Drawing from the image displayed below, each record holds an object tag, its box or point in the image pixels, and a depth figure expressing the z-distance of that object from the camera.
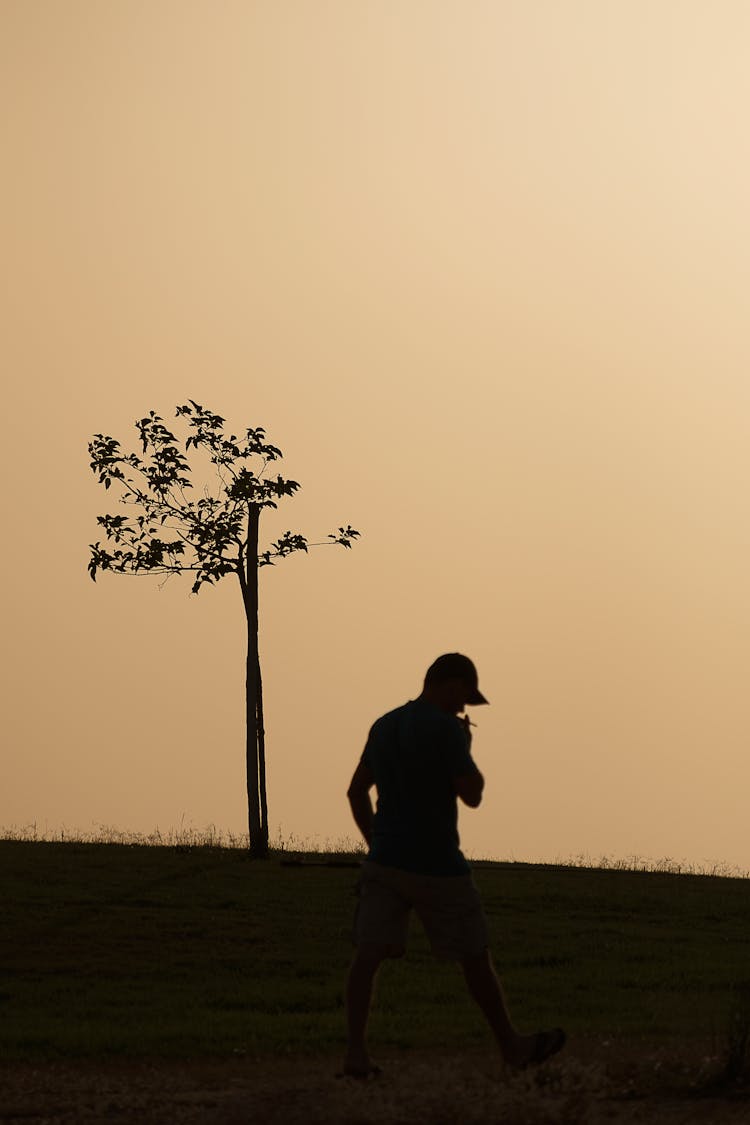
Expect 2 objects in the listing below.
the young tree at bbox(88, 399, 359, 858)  59.19
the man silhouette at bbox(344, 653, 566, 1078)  19.75
